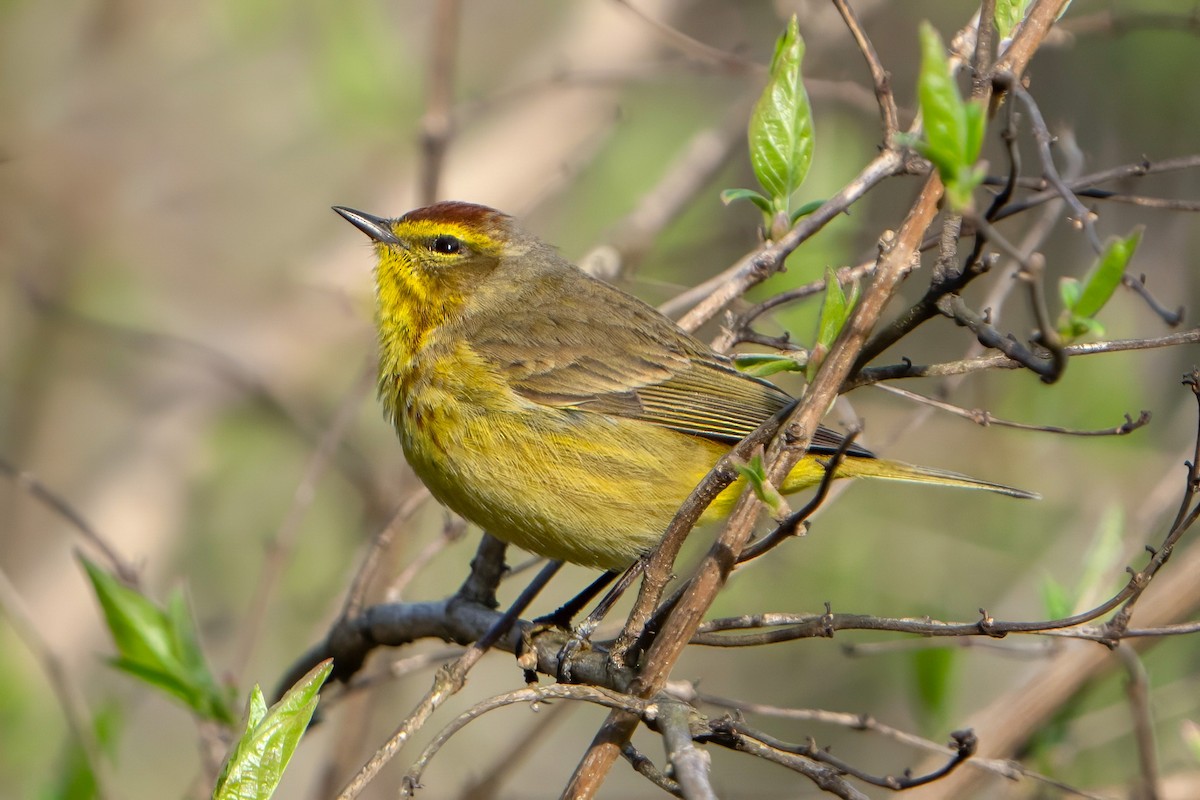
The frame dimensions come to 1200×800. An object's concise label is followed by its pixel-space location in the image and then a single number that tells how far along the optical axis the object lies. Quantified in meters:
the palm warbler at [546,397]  7.70
